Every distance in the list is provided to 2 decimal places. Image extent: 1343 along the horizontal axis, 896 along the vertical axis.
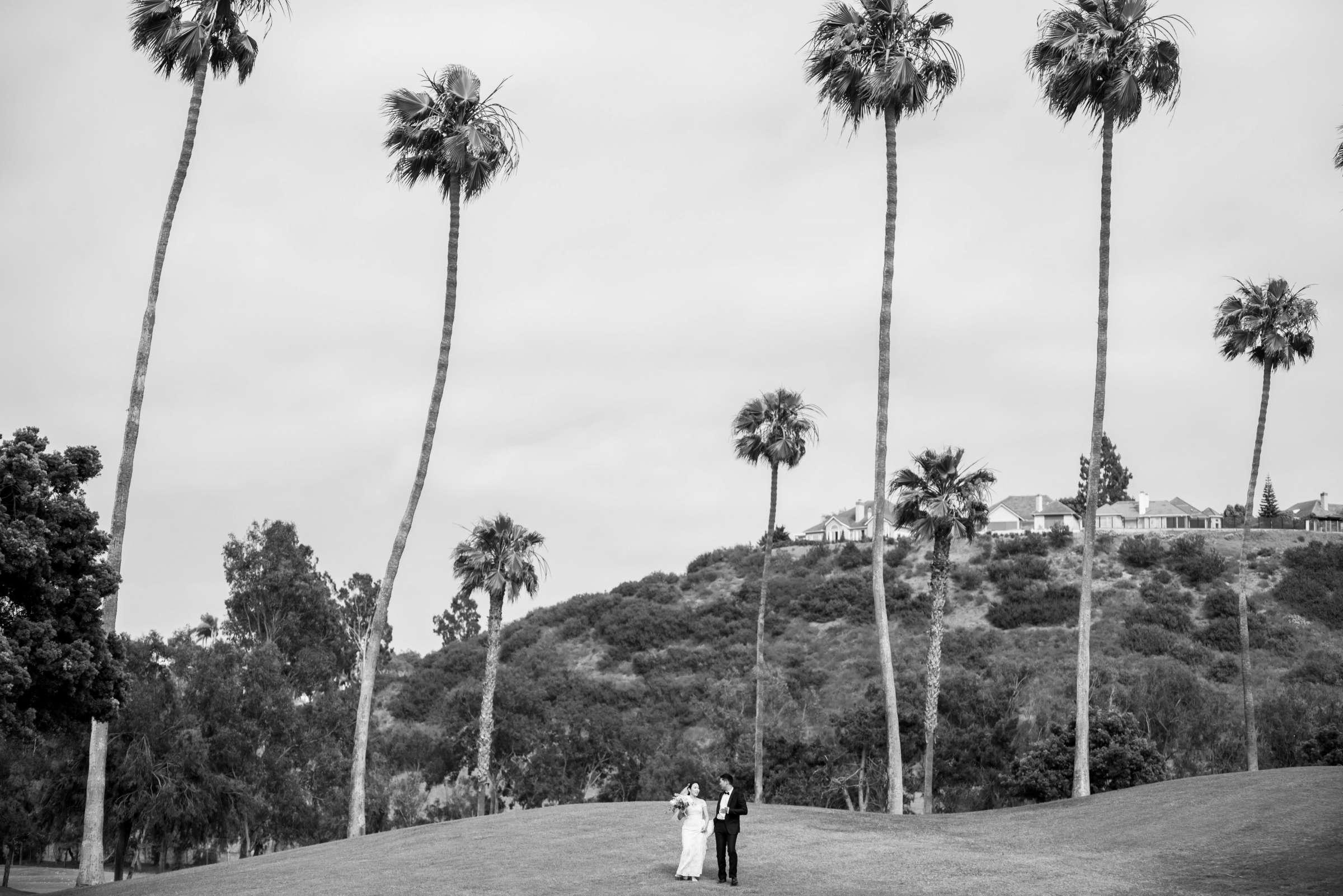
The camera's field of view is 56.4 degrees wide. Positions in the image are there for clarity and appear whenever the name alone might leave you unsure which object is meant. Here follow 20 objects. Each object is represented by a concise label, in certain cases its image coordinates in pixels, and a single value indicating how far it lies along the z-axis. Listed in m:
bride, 22.78
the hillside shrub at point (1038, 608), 88.38
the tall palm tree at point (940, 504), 46.88
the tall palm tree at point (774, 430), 58.97
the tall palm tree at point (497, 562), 55.22
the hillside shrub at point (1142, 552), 95.62
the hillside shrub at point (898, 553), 101.00
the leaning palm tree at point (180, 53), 34.19
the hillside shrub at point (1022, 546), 100.62
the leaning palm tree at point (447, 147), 39.19
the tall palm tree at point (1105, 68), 37.31
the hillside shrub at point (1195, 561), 92.75
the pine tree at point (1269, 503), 136.12
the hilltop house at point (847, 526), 130.38
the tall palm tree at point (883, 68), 37.09
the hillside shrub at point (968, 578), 95.62
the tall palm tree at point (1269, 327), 49.97
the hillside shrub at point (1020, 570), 95.56
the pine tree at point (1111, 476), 139.60
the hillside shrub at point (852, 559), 103.00
